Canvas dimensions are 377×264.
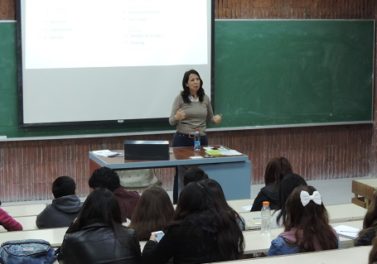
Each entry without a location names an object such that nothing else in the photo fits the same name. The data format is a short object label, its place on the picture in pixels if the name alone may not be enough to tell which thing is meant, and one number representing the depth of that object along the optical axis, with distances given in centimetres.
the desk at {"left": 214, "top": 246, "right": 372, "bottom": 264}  331
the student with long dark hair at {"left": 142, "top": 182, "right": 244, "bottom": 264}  331
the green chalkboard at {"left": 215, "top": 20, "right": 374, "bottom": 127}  798
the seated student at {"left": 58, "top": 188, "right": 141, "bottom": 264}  314
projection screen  716
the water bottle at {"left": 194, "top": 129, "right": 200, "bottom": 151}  665
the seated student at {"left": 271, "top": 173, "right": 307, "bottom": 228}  445
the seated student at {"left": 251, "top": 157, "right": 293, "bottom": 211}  477
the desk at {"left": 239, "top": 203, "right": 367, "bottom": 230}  447
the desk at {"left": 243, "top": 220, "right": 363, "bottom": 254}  380
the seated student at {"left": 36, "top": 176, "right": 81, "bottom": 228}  446
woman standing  661
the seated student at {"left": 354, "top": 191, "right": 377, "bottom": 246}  362
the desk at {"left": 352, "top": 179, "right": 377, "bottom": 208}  576
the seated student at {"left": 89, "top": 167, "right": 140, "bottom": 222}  463
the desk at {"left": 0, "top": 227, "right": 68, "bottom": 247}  397
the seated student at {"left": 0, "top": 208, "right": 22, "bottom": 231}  443
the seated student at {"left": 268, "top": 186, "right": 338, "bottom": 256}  346
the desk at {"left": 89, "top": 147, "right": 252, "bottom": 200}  607
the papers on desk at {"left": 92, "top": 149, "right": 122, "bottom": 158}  636
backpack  324
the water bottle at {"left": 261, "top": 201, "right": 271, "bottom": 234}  417
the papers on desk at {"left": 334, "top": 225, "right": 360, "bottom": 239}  408
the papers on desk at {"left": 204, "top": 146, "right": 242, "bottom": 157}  634
